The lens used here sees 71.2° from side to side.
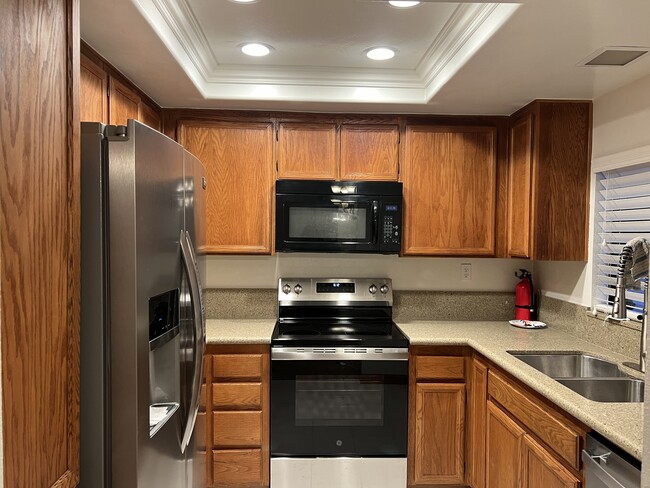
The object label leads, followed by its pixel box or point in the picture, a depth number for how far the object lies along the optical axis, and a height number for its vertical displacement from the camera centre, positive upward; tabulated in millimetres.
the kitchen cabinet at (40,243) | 786 -24
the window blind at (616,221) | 2158 +76
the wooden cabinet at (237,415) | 2498 -1006
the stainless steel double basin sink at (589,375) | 1850 -621
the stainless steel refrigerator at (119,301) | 1120 -175
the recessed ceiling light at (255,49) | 2197 +910
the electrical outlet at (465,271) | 3139 -255
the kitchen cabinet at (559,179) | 2502 +314
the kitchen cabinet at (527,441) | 1555 -817
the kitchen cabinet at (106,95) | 1751 +609
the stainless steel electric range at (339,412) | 2496 -986
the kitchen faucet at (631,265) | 1746 -112
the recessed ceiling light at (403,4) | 1688 +880
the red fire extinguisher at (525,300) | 2924 -420
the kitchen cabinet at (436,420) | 2543 -1040
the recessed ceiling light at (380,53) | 2242 +911
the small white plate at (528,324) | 2744 -545
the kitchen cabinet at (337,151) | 2797 +513
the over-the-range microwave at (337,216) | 2721 +108
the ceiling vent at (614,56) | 1772 +735
